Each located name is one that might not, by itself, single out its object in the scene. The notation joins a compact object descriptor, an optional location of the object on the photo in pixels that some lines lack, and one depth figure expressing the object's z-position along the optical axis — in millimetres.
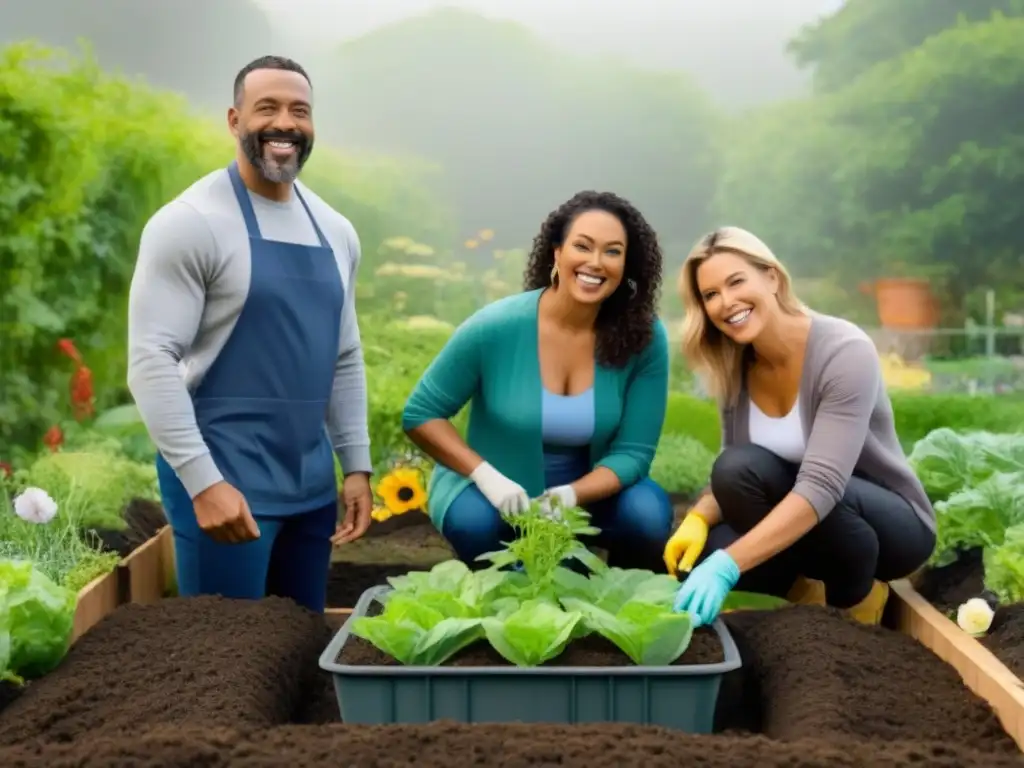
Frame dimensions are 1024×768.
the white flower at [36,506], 2936
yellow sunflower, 3951
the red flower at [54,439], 4441
